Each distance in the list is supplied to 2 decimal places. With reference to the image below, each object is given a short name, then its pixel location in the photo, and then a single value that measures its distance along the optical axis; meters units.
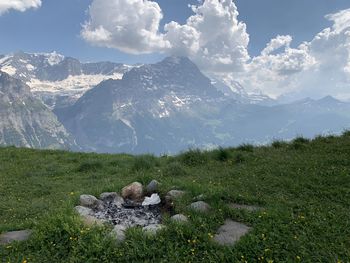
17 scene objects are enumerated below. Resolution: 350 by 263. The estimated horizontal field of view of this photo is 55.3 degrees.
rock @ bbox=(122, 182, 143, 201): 13.58
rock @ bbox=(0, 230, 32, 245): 10.25
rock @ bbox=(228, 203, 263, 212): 11.46
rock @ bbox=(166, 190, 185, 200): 12.53
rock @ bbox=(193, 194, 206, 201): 12.12
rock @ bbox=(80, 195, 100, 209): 12.40
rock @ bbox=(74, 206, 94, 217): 11.30
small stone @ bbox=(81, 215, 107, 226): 10.50
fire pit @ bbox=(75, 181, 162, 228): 11.32
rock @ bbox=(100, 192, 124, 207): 12.99
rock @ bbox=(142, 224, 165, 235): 9.99
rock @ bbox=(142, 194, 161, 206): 12.88
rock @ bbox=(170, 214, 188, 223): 10.43
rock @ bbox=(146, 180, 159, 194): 13.72
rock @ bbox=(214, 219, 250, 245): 9.69
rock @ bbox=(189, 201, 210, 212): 11.31
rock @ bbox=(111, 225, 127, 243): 9.81
